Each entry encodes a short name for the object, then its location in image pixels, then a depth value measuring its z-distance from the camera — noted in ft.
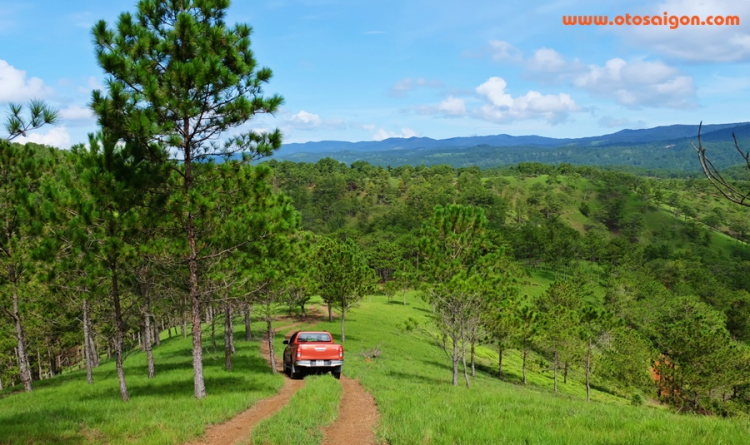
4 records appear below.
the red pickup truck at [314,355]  68.59
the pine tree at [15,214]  60.80
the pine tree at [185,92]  41.47
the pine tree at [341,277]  139.13
